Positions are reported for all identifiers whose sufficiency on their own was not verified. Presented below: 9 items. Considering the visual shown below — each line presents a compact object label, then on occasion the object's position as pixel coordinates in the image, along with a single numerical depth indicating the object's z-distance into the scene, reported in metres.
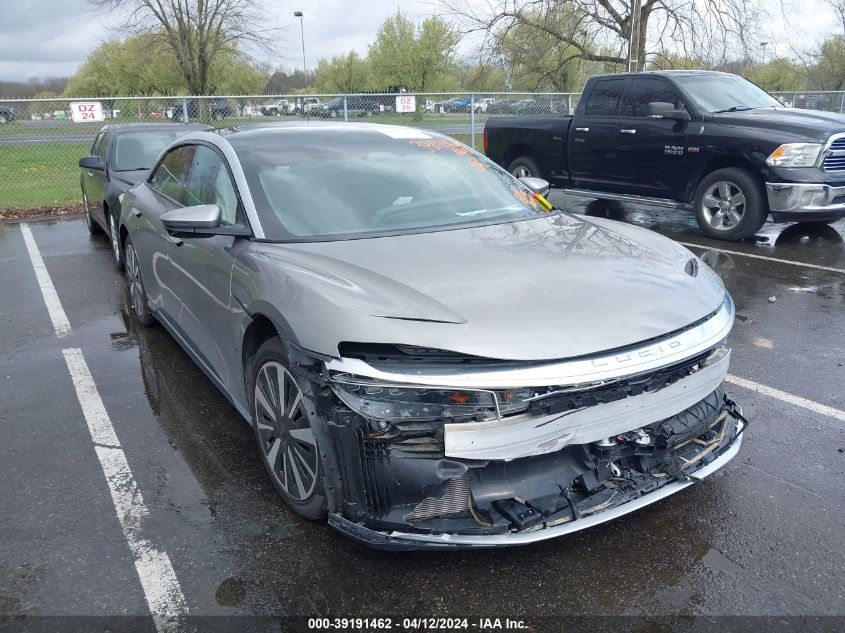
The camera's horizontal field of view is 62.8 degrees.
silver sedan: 2.39
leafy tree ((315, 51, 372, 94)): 59.69
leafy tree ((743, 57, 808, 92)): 46.50
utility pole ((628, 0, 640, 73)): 21.45
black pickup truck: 7.74
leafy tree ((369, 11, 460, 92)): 51.75
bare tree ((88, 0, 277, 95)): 31.19
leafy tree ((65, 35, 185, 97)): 33.66
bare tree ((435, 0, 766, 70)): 22.07
